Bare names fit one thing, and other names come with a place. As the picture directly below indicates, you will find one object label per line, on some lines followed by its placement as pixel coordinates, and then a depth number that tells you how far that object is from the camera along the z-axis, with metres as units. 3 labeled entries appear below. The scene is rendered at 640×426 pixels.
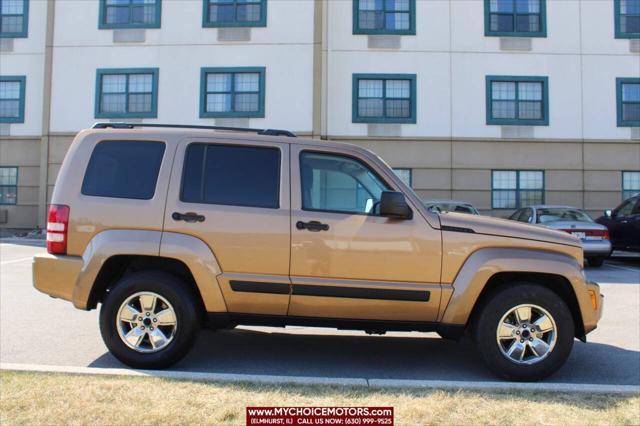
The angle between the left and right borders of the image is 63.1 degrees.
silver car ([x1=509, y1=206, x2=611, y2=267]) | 12.23
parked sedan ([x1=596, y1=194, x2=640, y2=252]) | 12.61
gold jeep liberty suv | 4.50
